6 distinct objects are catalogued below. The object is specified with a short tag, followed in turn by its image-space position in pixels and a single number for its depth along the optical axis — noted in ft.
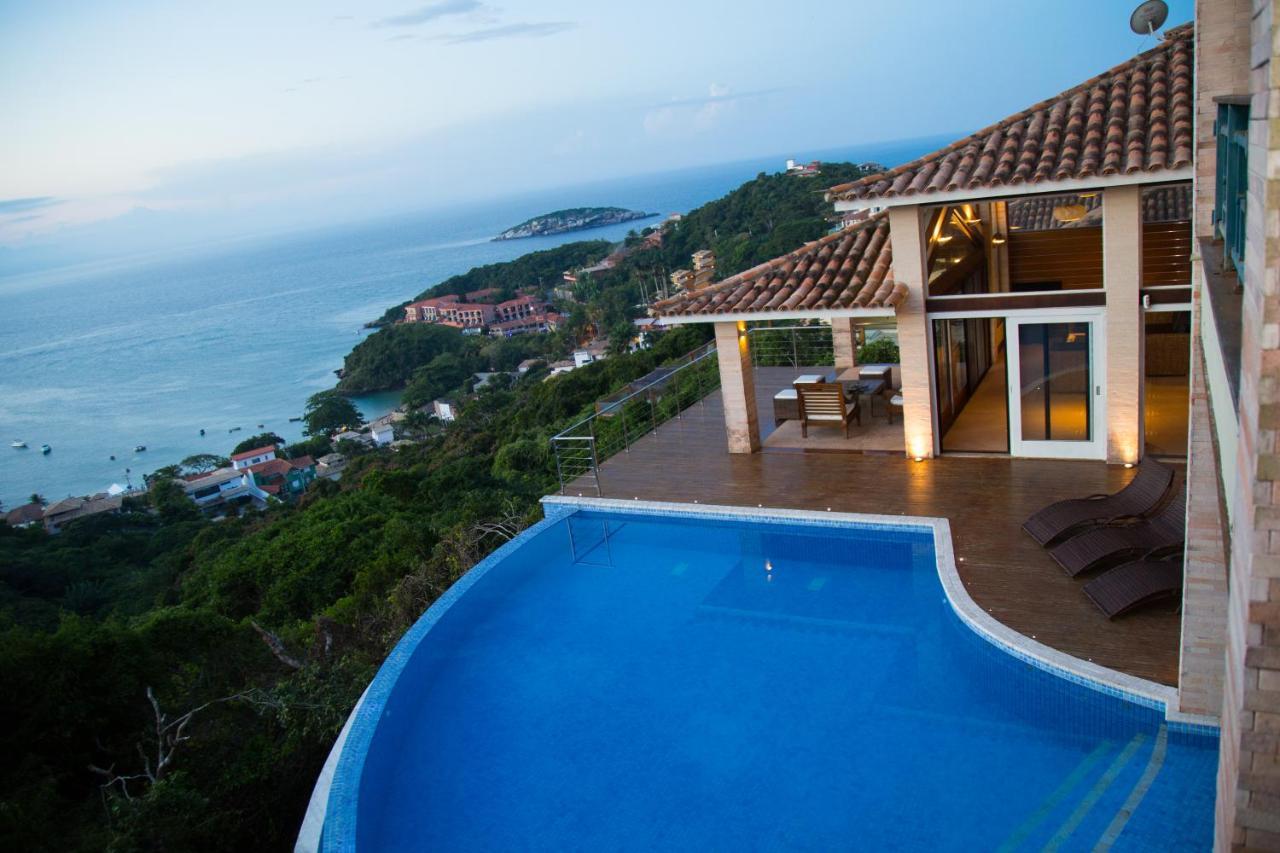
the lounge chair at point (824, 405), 42.19
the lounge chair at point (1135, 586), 24.73
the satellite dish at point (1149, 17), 35.12
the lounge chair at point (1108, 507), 28.43
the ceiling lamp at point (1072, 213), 42.68
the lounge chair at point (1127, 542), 26.40
